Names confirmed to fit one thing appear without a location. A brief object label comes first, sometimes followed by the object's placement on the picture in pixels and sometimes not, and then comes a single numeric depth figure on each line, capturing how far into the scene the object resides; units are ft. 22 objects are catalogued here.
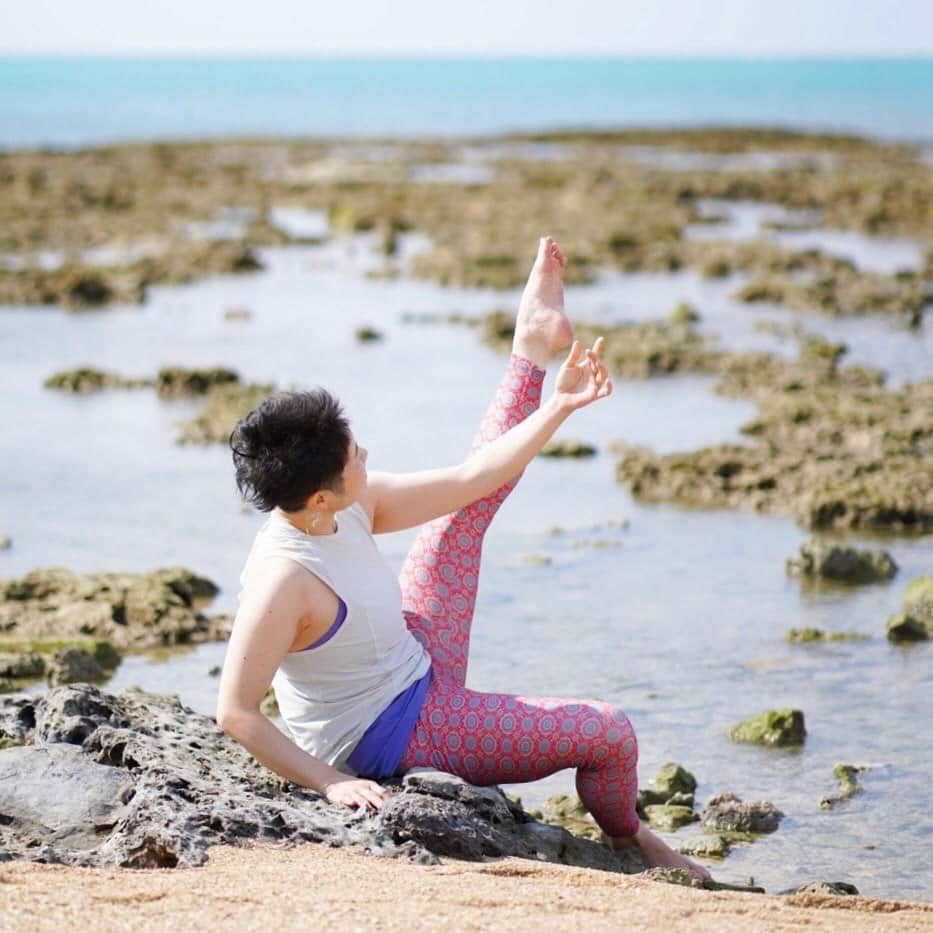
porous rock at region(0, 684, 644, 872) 13.56
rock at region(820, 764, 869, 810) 17.99
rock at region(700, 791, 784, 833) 17.29
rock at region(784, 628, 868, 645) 23.25
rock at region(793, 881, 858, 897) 14.88
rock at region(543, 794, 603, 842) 17.22
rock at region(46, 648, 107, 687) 21.58
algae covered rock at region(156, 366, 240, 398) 41.78
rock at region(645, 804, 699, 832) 17.44
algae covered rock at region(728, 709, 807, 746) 19.47
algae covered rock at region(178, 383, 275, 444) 36.50
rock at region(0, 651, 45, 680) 21.97
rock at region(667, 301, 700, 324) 50.65
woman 14.30
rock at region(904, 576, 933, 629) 24.00
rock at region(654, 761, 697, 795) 18.06
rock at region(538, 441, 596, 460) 34.22
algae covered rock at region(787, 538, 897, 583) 25.94
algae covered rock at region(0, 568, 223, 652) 23.62
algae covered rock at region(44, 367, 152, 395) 42.68
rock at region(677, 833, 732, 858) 16.75
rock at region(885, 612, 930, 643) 23.08
